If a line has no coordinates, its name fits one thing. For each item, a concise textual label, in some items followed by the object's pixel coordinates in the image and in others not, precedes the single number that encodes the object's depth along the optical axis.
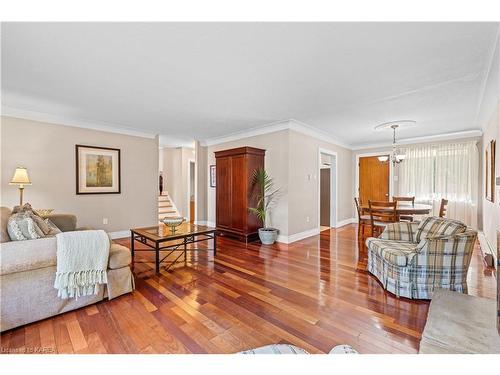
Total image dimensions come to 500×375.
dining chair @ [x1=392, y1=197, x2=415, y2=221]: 4.79
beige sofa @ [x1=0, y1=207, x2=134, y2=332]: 1.73
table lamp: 3.35
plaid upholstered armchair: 2.14
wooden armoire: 4.44
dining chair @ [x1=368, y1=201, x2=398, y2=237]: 4.02
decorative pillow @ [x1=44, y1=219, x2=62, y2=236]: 2.66
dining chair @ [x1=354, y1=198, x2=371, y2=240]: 4.58
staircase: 7.15
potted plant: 4.35
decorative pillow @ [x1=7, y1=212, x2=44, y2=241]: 1.92
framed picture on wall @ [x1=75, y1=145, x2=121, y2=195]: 4.30
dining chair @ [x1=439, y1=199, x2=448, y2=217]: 4.17
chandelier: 4.40
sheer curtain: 4.97
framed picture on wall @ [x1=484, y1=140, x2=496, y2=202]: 3.29
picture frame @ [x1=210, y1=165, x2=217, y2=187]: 6.01
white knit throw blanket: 1.94
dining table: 3.93
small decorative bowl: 3.20
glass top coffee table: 2.89
